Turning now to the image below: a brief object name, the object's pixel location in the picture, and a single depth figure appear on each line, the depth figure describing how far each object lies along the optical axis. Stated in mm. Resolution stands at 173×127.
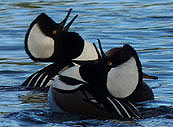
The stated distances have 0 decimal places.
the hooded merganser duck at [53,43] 20859
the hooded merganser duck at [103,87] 16047
